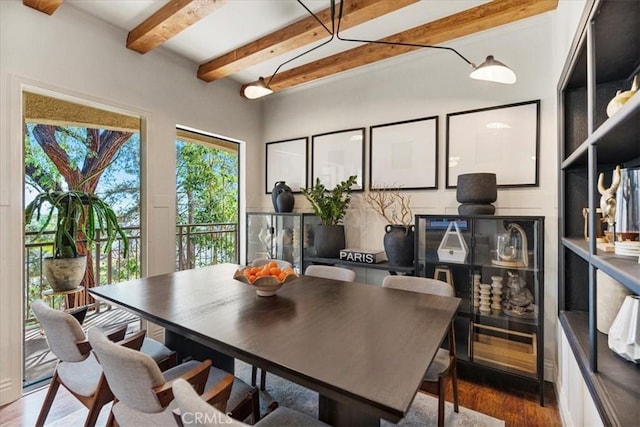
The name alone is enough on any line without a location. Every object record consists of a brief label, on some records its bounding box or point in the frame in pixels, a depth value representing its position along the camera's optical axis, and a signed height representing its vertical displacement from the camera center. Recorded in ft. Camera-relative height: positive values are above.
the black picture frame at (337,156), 10.98 +2.09
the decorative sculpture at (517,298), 7.61 -2.21
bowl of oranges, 5.53 -1.21
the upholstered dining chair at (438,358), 5.53 -2.84
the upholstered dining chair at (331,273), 7.57 -1.57
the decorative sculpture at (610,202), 4.08 +0.12
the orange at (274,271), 5.72 -1.12
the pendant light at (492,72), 5.85 +2.71
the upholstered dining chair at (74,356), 4.57 -2.22
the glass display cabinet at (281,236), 11.40 -0.96
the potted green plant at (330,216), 10.52 -0.15
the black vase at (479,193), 7.86 +0.48
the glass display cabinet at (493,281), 7.39 -1.83
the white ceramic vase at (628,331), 3.92 -1.58
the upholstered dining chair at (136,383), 3.46 -2.04
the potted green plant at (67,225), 7.58 -0.32
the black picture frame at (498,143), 8.14 +1.92
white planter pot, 7.62 -1.50
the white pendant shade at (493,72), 5.84 +2.71
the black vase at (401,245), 8.91 -0.98
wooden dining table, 2.98 -1.61
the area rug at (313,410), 6.25 -4.36
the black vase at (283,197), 11.83 +0.57
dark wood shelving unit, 3.41 +0.85
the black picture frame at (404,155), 9.53 +1.87
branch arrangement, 10.00 +0.23
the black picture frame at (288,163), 12.41 +2.09
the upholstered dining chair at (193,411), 2.41 -1.61
